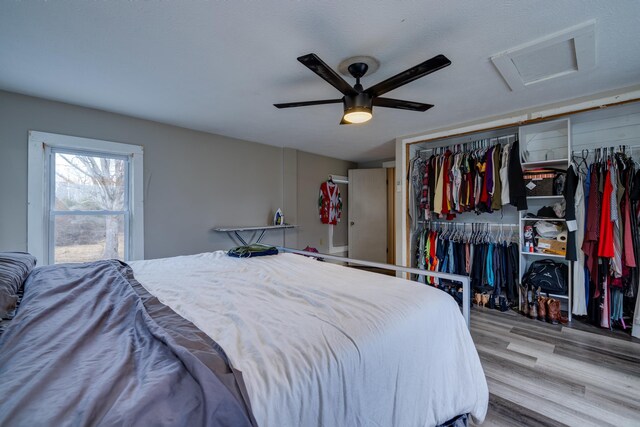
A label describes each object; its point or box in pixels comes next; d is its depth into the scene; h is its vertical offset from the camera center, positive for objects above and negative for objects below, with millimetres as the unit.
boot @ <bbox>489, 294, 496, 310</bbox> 3100 -1020
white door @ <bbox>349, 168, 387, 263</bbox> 5117 +4
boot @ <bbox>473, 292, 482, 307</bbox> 3185 -1014
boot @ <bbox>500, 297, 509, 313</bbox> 3008 -1030
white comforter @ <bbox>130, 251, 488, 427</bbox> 750 -437
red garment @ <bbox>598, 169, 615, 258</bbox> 2422 -110
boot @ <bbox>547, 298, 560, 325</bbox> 2678 -982
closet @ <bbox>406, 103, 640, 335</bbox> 2459 +25
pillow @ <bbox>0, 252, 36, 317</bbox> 1081 -305
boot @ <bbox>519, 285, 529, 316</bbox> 2857 -956
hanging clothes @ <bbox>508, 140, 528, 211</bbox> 2828 +346
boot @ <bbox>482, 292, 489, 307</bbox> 3162 -1012
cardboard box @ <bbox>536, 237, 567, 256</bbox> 2744 -344
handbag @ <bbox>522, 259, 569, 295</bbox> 2746 -664
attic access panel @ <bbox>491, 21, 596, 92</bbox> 1626 +1093
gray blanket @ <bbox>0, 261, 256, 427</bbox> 539 -391
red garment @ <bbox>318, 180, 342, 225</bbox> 5059 +215
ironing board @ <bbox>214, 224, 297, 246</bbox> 3624 -212
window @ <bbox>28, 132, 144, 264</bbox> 2469 +157
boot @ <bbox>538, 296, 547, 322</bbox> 2736 -985
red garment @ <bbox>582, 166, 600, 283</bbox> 2518 -141
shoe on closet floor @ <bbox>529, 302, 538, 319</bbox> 2785 -1020
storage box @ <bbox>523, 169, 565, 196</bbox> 2814 +350
